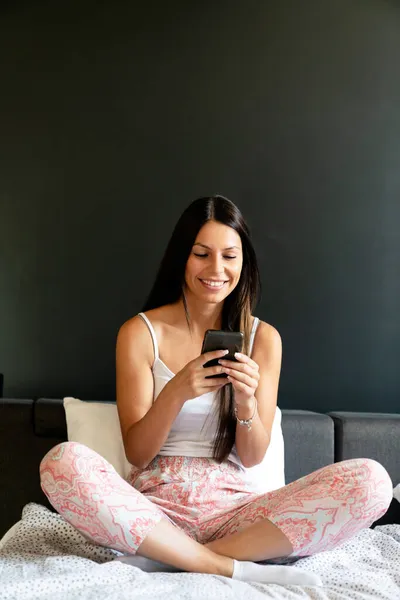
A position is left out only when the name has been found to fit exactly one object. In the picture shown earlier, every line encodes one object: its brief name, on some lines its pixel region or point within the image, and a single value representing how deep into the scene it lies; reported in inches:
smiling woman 69.9
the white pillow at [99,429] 97.7
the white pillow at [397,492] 102.0
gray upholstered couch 104.9
